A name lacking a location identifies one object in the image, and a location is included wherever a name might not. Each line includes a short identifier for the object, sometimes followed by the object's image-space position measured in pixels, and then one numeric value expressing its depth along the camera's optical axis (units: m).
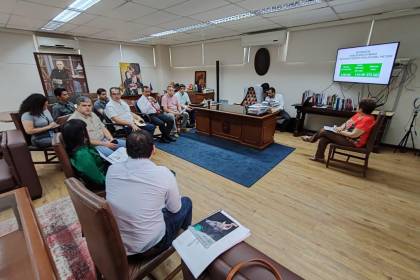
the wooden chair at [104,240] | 0.80
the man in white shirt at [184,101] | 4.98
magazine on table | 0.76
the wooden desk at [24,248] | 1.06
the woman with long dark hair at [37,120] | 2.62
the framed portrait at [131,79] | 6.61
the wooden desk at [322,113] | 3.70
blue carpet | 2.93
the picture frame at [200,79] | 6.89
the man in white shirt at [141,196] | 1.01
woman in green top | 1.63
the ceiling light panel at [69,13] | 2.96
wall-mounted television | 3.45
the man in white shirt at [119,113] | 3.36
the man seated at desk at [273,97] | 4.66
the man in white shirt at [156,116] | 4.21
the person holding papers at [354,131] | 2.68
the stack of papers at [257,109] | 3.55
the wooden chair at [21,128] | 2.76
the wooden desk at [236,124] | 3.64
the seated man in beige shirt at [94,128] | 2.35
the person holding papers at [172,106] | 4.52
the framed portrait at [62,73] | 5.06
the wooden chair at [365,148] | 2.57
